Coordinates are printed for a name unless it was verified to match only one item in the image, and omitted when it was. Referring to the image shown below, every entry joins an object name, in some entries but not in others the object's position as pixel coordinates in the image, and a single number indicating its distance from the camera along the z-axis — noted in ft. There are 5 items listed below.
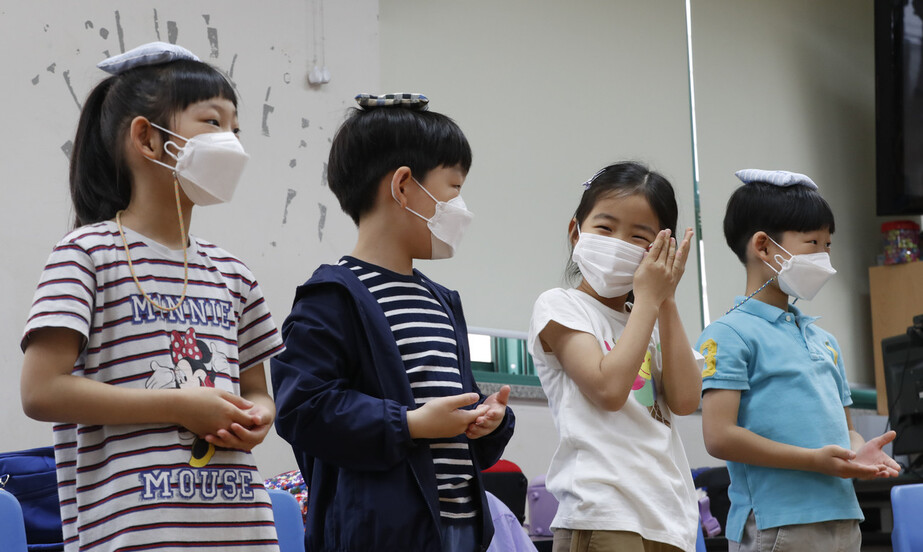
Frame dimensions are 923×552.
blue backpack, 11.20
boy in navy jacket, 9.59
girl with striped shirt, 9.15
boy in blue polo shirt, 11.37
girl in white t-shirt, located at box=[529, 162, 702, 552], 10.31
